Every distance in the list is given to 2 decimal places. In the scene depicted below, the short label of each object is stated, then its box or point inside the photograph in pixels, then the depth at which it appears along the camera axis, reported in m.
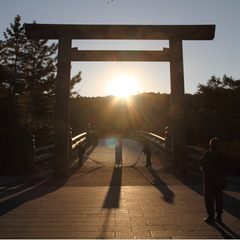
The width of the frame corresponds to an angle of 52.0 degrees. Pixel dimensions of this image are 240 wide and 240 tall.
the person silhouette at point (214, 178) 4.18
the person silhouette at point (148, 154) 11.45
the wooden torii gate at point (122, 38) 8.58
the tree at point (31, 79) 18.81
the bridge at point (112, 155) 9.63
